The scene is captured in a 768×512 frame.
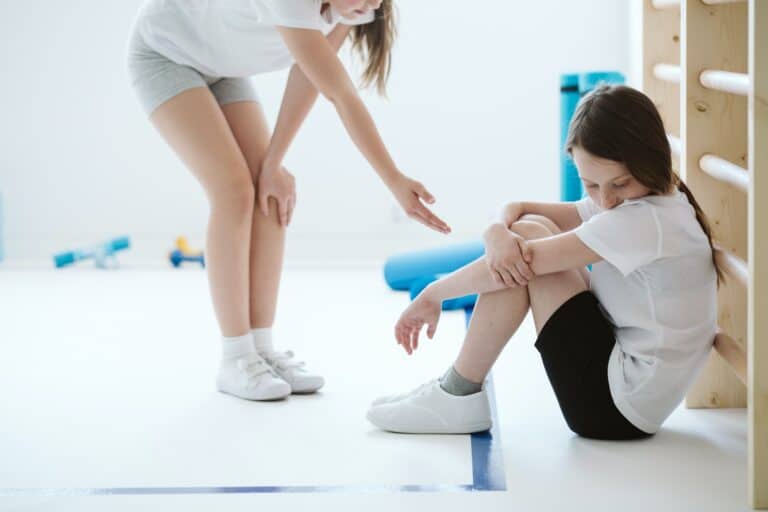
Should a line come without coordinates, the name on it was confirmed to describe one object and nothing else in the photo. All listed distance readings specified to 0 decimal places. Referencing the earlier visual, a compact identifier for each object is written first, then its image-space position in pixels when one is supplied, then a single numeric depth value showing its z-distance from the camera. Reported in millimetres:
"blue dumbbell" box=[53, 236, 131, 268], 5693
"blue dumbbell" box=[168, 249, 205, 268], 5725
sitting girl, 2908
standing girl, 3443
